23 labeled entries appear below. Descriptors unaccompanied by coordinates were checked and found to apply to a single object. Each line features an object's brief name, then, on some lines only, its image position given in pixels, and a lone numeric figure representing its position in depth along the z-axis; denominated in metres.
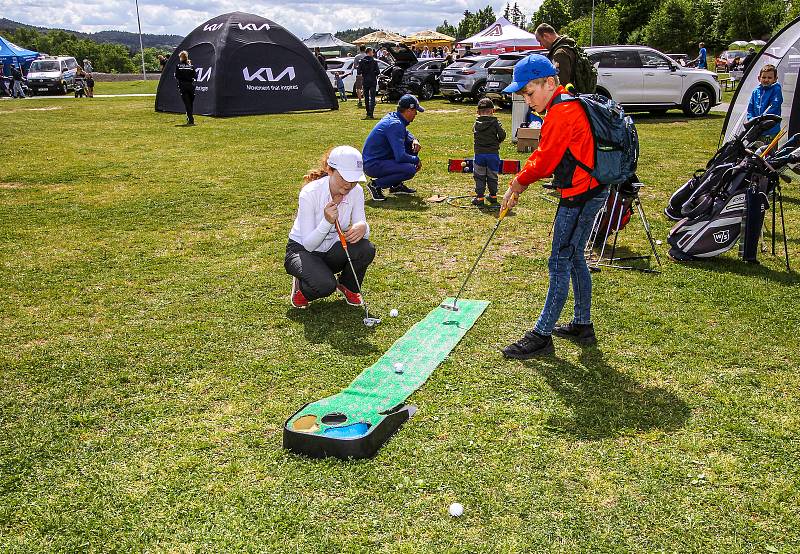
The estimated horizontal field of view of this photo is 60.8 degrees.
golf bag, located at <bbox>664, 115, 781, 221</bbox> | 7.05
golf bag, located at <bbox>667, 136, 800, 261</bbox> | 6.73
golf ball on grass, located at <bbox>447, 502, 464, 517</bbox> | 3.30
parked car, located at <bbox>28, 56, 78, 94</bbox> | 31.89
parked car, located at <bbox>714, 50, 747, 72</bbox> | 36.35
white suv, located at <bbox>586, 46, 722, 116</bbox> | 17.11
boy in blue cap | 4.42
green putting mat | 3.86
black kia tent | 19.42
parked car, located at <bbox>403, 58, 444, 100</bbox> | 24.70
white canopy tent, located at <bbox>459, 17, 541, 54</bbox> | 33.25
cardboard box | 12.80
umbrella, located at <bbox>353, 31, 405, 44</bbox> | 54.53
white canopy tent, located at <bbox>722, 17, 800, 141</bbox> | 10.49
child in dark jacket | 9.11
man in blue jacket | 9.52
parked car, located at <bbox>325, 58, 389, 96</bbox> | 28.47
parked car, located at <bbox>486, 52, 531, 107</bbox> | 19.55
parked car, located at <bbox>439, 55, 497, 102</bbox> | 22.61
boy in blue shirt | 9.22
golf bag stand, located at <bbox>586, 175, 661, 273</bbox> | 6.80
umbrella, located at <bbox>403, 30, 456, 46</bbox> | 57.56
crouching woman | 5.33
